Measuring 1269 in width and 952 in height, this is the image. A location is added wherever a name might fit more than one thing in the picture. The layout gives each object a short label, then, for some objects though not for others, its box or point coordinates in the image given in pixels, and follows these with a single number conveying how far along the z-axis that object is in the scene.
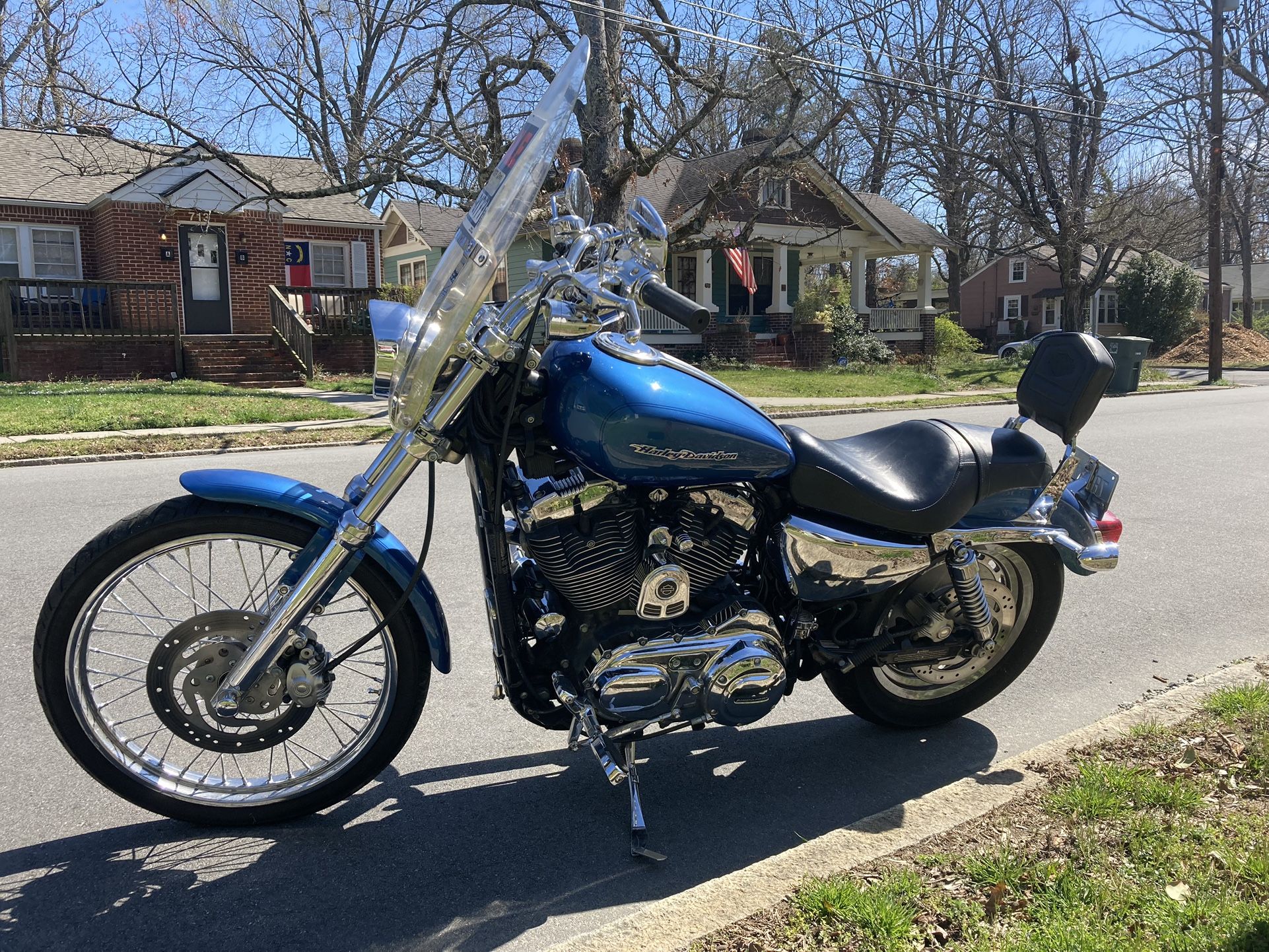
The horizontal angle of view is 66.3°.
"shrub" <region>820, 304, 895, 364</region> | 28.36
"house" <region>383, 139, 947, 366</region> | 26.83
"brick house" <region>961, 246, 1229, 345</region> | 52.28
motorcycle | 2.60
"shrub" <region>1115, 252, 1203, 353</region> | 42.31
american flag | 15.28
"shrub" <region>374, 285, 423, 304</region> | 22.45
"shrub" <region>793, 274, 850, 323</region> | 28.42
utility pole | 23.38
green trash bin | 20.27
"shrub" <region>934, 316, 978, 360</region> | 32.81
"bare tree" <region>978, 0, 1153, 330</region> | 30.45
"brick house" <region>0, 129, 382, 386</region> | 19.16
